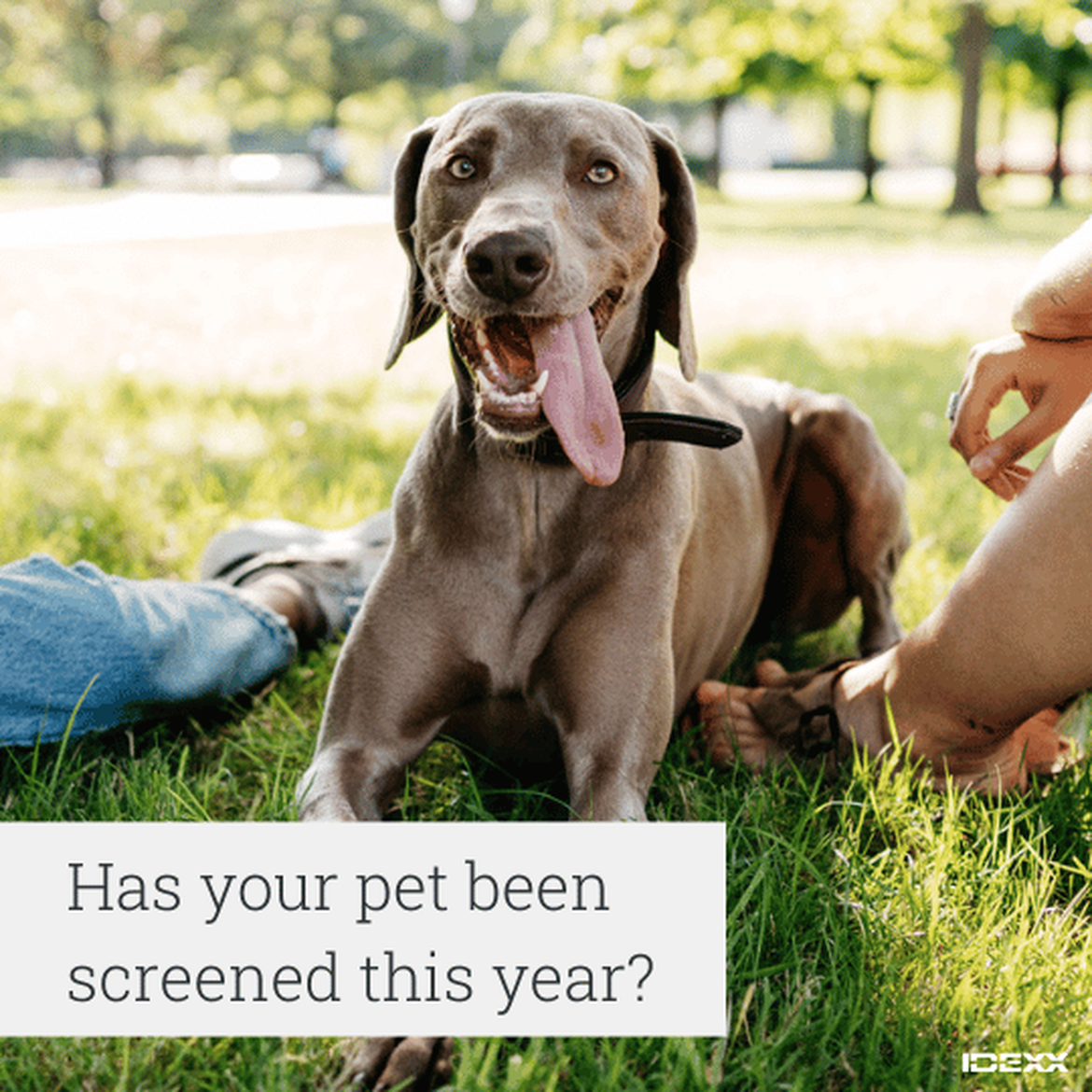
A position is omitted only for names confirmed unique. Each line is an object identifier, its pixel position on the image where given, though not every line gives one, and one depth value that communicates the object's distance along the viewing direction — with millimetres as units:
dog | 2438
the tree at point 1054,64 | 28859
